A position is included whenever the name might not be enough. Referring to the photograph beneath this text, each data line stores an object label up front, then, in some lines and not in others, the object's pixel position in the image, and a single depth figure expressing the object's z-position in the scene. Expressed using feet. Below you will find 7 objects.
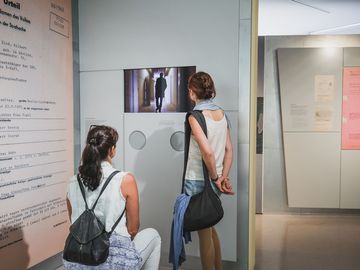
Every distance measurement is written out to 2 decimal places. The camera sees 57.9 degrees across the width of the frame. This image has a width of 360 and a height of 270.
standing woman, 7.45
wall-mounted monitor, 9.24
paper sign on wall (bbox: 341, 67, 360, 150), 16.25
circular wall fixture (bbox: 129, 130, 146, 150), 9.67
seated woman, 5.75
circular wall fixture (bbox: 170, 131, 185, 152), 9.33
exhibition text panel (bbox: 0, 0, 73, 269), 7.50
